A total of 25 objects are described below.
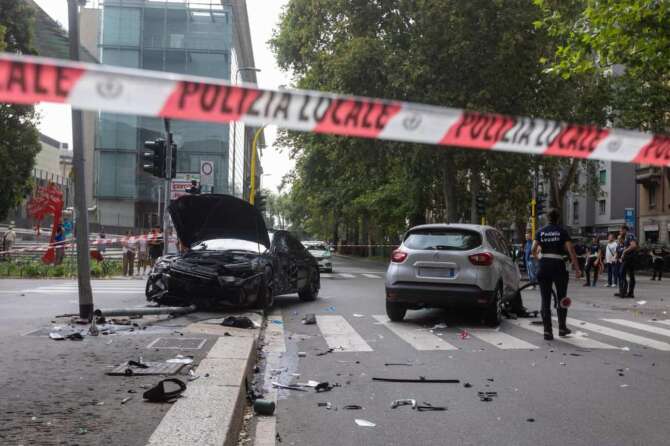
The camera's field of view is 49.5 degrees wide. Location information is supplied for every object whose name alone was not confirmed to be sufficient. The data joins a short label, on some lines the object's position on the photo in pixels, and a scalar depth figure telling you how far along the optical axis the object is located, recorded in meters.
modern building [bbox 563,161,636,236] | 54.75
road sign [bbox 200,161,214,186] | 21.77
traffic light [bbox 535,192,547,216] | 30.97
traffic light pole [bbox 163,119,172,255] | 14.97
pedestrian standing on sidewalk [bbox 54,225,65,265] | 26.17
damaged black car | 11.95
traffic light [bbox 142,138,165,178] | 14.84
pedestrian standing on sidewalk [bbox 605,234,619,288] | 21.94
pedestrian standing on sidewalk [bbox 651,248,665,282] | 30.20
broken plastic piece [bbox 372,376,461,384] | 6.84
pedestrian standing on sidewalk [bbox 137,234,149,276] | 26.04
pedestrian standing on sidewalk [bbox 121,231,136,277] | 24.09
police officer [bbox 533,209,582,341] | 10.05
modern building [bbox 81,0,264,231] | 47.78
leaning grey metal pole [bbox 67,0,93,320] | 9.68
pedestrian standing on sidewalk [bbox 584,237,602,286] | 23.27
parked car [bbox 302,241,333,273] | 30.95
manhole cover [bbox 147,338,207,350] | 7.89
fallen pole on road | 10.43
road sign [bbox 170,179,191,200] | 18.44
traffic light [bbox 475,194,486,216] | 31.55
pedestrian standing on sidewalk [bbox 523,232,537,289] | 21.45
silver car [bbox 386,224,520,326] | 10.98
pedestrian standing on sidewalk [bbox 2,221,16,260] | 28.05
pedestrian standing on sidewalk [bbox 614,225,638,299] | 18.00
